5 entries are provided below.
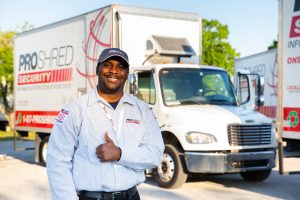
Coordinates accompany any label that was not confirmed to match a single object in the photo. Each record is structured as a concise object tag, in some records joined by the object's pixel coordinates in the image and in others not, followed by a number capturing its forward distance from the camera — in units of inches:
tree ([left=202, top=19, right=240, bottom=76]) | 2087.8
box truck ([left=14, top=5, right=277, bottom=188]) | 351.3
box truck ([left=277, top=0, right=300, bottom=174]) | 328.2
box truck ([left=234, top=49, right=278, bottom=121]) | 682.8
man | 122.3
